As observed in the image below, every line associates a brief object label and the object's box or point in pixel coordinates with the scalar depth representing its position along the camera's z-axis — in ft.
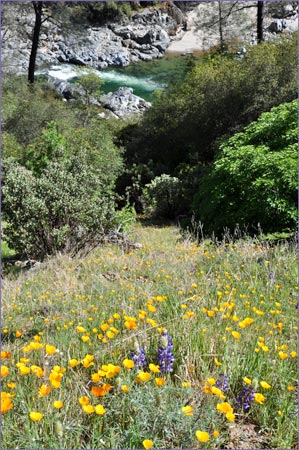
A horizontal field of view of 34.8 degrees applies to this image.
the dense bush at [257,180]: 27.30
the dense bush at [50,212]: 27.50
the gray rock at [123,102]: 98.78
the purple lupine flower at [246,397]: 7.14
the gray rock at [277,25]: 143.02
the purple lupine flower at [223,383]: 7.16
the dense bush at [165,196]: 51.19
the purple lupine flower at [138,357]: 7.45
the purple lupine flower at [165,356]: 7.41
